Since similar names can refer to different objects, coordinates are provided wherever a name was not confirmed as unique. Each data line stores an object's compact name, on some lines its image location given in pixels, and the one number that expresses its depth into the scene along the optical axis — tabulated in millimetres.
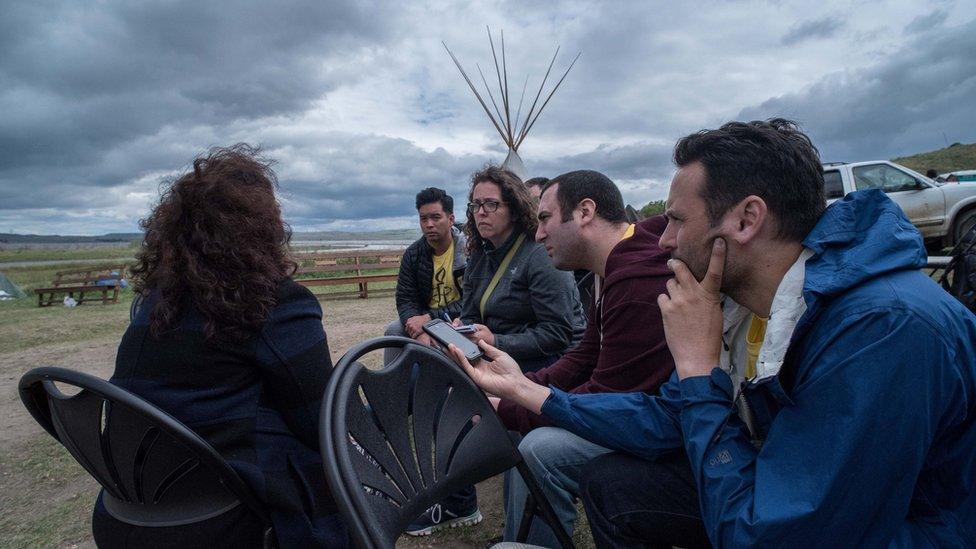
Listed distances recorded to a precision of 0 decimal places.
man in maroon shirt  1873
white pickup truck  12773
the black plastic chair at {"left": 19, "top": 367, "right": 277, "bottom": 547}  1271
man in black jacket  4492
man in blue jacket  995
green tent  19453
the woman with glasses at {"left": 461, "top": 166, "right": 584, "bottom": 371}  3076
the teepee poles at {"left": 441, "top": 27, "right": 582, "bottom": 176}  14078
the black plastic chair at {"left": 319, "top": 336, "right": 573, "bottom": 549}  1014
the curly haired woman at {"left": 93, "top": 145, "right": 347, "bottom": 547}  1534
